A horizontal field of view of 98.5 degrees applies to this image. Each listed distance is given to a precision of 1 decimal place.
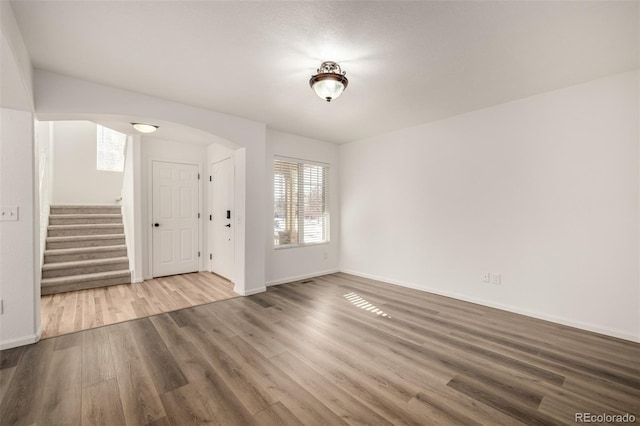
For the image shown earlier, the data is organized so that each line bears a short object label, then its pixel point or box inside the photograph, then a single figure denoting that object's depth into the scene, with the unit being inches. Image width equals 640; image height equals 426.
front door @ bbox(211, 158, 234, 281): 196.9
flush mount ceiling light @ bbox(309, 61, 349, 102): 99.3
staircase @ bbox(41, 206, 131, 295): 172.9
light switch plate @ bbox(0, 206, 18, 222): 99.0
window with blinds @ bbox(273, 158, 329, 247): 195.2
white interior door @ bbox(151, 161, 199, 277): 203.9
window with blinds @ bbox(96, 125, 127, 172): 274.8
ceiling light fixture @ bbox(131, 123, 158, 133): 159.8
